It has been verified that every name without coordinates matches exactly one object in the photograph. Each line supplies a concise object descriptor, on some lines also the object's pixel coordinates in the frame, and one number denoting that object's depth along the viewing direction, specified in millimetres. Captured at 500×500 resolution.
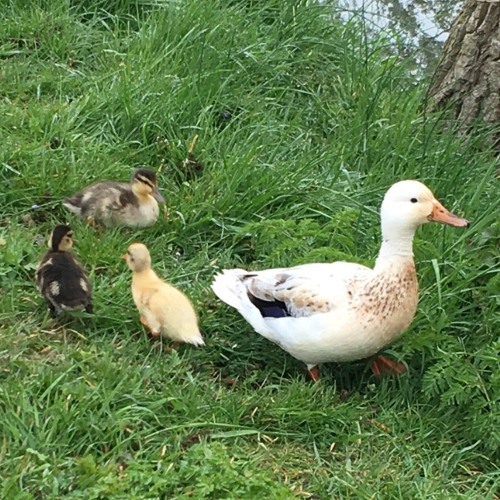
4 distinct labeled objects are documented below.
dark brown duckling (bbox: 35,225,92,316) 3770
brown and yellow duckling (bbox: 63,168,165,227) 4355
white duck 3688
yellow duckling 3766
